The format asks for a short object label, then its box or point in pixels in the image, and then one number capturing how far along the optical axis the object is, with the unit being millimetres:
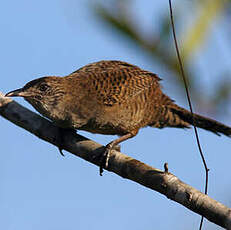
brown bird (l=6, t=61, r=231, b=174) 9812
